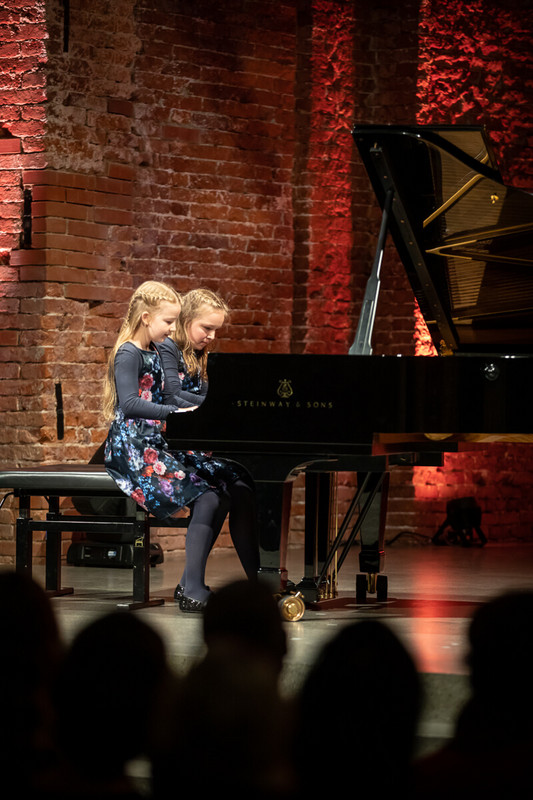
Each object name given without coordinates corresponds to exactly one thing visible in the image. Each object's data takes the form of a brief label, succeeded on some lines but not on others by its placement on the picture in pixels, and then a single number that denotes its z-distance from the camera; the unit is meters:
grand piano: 7.87
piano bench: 8.78
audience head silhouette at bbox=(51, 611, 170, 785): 2.82
